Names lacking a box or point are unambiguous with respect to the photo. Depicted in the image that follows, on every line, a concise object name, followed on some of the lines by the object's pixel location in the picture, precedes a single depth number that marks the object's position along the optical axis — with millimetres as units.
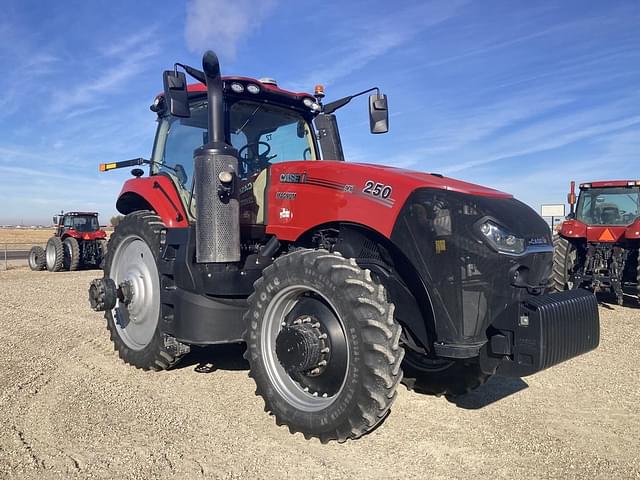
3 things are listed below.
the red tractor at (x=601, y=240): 9977
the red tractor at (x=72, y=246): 17438
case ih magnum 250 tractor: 3123
